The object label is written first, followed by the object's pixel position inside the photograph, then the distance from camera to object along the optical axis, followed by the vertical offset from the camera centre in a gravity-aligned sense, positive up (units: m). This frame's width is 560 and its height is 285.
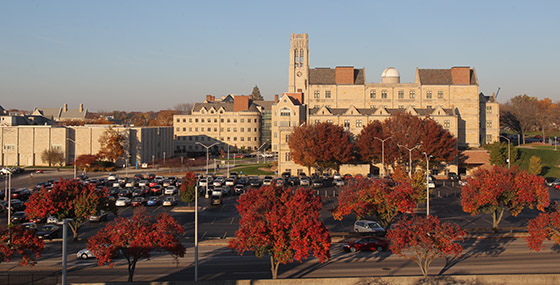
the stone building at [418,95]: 105.06 +10.92
